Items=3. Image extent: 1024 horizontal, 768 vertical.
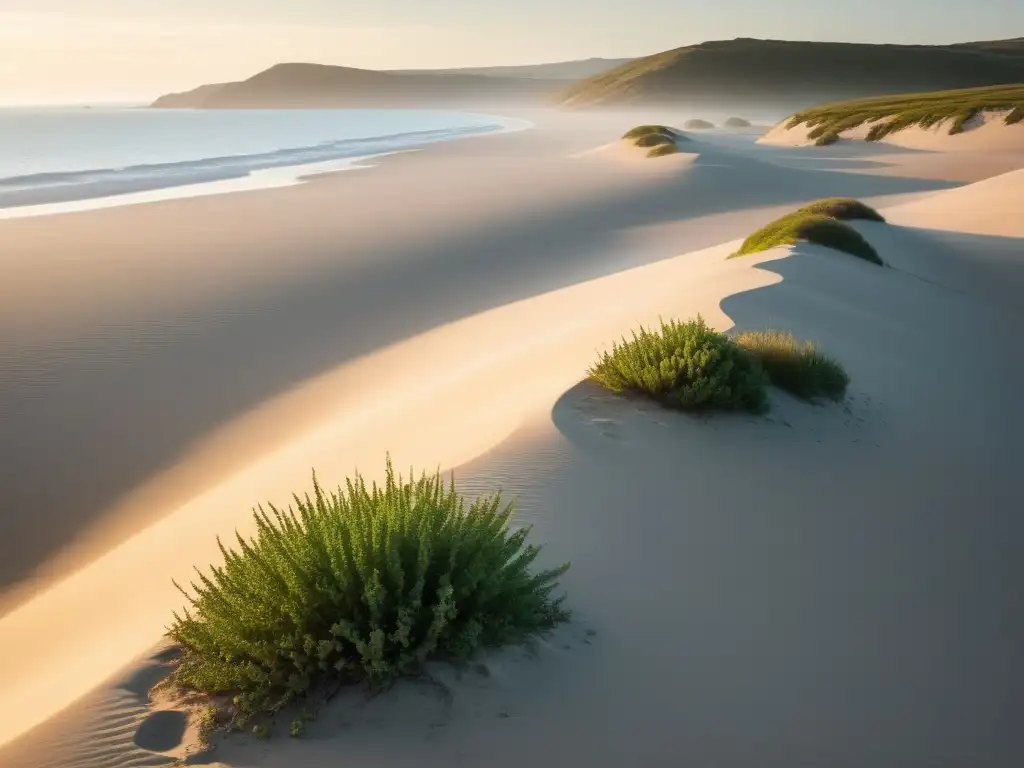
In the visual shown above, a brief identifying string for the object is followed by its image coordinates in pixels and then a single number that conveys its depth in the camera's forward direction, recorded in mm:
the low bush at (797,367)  6715
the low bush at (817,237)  13805
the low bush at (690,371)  6098
